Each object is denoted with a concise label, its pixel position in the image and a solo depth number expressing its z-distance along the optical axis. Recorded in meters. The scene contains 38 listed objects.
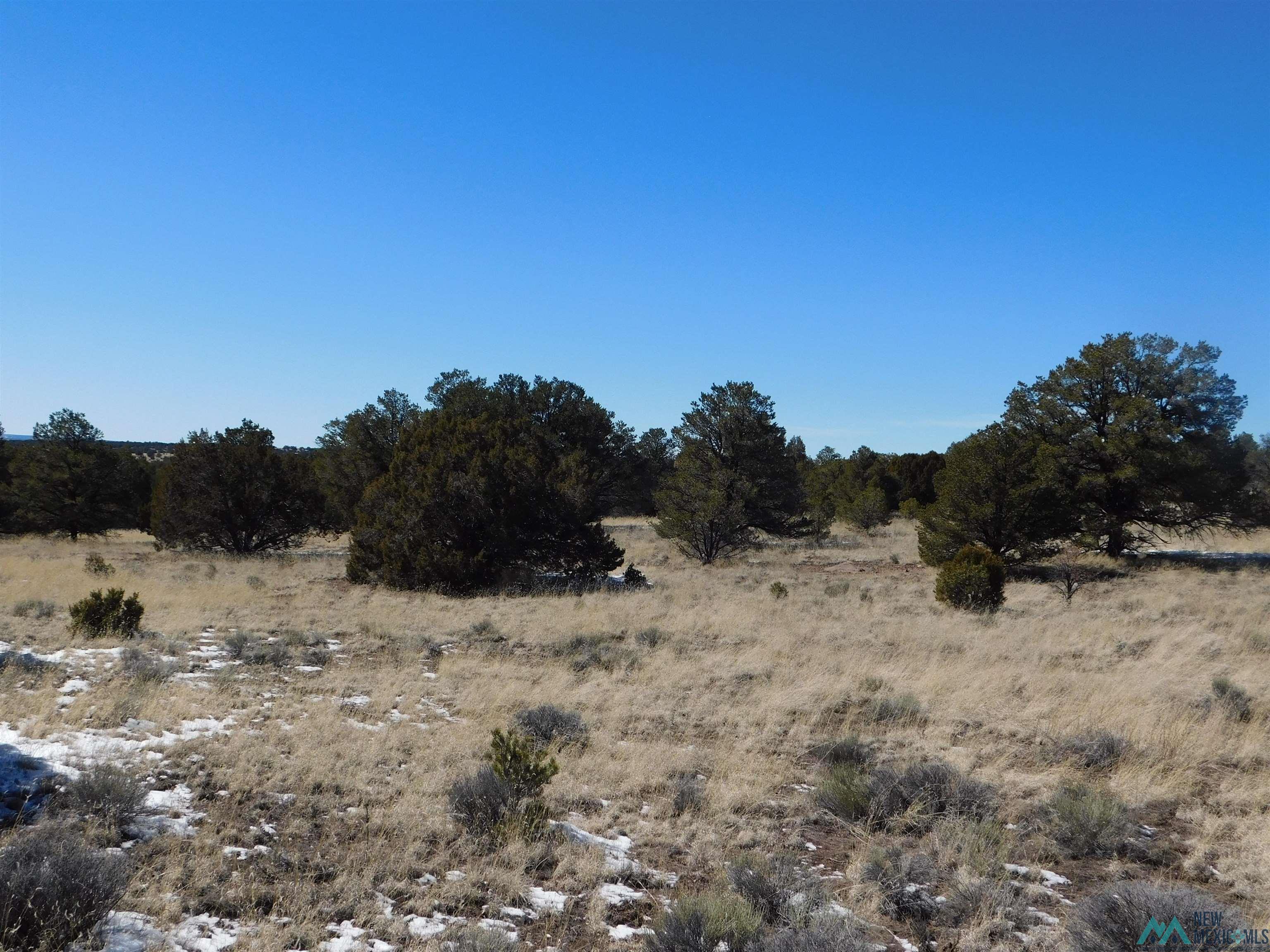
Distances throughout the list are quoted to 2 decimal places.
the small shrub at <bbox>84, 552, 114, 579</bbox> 19.78
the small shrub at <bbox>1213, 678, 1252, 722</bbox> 9.22
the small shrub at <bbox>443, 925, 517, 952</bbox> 4.09
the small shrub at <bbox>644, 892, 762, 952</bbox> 4.25
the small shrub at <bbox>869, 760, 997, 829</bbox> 6.45
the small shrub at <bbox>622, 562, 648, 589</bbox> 22.22
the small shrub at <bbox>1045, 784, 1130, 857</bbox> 5.93
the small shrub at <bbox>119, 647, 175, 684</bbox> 9.31
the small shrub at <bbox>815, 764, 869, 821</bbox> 6.56
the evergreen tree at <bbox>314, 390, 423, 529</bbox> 33.97
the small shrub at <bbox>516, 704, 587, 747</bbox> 8.24
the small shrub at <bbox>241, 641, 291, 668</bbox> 11.16
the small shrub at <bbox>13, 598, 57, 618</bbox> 13.87
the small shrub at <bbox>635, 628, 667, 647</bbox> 13.89
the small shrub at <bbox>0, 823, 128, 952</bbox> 3.79
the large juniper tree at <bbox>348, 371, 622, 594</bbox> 21.22
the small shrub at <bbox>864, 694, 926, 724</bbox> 9.34
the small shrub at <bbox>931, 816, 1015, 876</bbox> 5.51
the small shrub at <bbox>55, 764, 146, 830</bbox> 5.32
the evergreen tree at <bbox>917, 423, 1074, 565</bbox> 24.27
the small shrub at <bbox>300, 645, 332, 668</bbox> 11.46
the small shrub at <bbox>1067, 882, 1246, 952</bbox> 4.19
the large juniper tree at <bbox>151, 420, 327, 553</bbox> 27.86
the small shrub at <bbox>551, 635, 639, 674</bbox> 12.01
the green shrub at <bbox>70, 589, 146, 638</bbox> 12.02
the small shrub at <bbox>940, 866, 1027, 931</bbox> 4.79
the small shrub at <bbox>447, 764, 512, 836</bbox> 5.88
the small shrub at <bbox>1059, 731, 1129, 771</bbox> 7.83
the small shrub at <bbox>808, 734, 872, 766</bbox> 7.95
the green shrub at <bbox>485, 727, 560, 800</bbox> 6.19
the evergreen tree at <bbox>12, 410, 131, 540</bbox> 33.91
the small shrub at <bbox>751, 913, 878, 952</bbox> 4.02
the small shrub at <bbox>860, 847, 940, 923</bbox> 4.98
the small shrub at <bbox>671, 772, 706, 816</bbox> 6.64
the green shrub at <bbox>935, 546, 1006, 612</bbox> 17.52
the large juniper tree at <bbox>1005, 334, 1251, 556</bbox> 25.86
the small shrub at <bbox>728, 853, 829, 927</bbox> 4.70
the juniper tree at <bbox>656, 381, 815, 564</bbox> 29.23
